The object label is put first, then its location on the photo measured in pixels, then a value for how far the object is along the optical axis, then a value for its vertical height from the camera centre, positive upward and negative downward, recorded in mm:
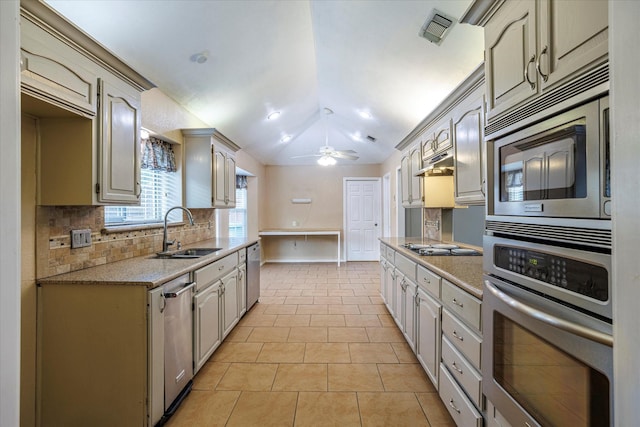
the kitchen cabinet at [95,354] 1544 -725
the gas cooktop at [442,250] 2369 -298
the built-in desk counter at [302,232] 6273 -360
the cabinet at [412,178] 3118 +424
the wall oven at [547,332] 735 -353
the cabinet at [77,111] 1331 +546
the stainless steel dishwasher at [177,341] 1713 -780
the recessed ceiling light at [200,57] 2519 +1370
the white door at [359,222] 6953 -163
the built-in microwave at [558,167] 737 +144
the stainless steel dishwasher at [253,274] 3443 -719
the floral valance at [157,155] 2727 +590
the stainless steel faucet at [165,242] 2551 -230
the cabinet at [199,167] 3229 +531
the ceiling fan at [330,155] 4465 +936
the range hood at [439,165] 2334 +432
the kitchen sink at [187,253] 2458 -339
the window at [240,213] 5655 +45
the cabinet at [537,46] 779 +530
